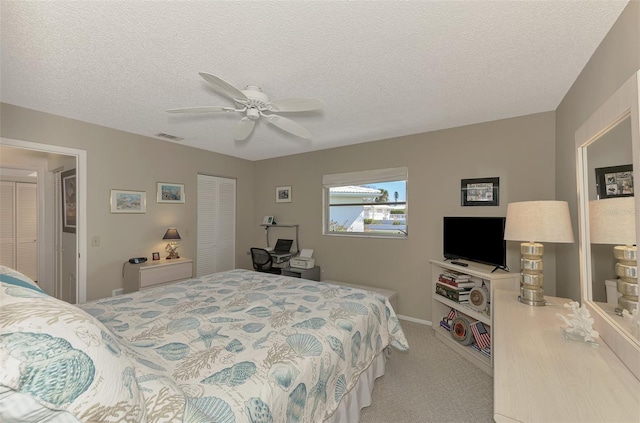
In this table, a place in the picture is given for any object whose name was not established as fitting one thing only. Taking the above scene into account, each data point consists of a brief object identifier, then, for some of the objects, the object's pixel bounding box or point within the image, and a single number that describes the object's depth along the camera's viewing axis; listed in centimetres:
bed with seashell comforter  62
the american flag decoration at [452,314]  297
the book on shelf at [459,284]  278
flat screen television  258
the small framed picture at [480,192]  300
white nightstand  325
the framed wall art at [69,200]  340
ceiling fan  188
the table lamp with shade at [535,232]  173
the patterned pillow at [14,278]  104
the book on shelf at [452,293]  277
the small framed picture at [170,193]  389
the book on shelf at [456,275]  284
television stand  240
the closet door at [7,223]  468
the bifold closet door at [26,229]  485
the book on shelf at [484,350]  242
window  375
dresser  80
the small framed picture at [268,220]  489
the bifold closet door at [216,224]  450
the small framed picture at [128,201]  341
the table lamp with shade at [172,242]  379
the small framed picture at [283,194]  479
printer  417
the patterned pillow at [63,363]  58
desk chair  409
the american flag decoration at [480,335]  248
